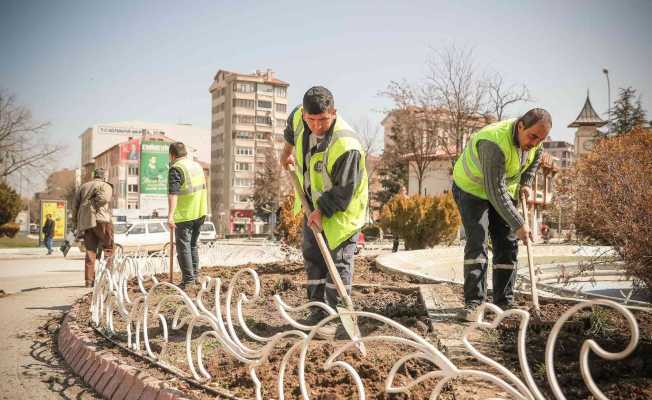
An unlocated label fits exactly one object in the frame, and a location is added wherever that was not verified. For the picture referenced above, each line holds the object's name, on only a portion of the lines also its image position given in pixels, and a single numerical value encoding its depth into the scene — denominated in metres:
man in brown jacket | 8.88
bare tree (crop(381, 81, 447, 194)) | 32.38
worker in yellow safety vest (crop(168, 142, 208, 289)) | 6.70
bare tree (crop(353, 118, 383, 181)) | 46.38
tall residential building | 96.94
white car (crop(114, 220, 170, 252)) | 21.89
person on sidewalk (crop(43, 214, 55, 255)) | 21.97
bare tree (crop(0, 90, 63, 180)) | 39.66
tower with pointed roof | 55.38
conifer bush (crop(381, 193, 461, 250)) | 15.27
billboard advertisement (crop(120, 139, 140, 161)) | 82.00
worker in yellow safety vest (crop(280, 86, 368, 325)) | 3.86
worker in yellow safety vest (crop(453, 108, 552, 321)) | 4.29
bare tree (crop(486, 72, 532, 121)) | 29.72
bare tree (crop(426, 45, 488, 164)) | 30.75
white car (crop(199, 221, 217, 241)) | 32.44
